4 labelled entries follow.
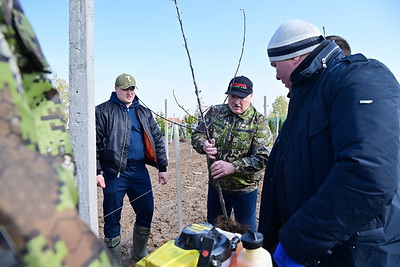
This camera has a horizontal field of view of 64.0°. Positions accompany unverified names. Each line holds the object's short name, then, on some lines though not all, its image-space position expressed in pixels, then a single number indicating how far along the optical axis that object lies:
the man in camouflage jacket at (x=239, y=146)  3.26
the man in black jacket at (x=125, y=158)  3.58
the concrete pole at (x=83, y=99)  1.99
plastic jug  1.29
